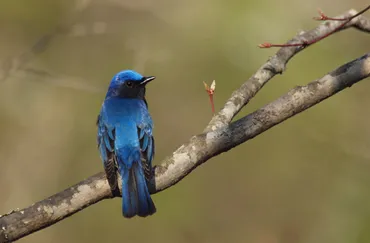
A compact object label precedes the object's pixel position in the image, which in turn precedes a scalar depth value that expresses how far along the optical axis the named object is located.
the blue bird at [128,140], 8.08
